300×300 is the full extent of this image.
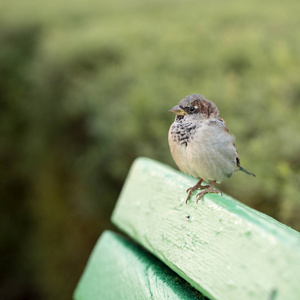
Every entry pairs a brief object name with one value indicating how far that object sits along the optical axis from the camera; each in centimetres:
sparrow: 93
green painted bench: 73
